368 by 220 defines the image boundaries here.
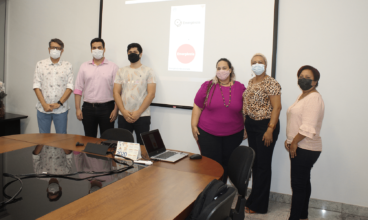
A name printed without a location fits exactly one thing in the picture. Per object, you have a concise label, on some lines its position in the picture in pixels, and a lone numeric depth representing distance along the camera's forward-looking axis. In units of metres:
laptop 1.91
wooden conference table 1.11
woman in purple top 2.54
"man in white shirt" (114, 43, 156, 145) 3.14
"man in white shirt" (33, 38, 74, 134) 3.34
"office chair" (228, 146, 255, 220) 1.55
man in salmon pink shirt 3.32
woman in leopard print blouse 2.40
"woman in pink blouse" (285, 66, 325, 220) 2.09
